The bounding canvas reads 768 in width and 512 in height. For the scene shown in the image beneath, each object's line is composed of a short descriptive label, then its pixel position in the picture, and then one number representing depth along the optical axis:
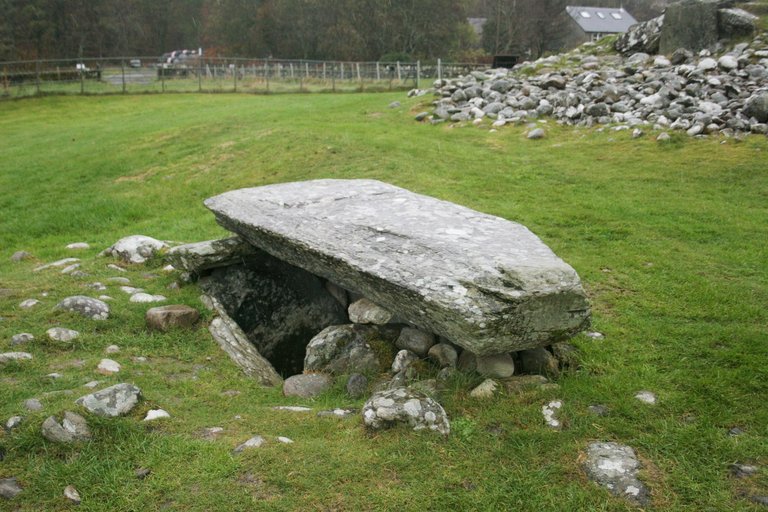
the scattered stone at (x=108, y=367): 5.34
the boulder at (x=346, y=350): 5.94
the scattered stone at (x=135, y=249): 8.71
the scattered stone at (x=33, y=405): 4.51
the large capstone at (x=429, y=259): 4.82
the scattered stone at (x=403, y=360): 5.64
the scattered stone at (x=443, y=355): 5.53
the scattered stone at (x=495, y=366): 5.25
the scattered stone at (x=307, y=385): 5.52
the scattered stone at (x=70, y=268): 8.12
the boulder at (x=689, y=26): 18.70
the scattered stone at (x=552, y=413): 4.60
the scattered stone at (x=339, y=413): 4.90
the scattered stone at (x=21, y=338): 5.76
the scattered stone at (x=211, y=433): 4.47
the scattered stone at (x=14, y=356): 5.33
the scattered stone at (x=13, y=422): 4.25
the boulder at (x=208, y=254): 7.49
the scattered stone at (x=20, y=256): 9.73
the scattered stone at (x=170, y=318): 6.41
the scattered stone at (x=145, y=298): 7.05
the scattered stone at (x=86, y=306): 6.45
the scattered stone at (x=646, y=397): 4.88
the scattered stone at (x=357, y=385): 5.43
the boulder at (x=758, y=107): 12.89
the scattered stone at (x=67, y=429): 4.15
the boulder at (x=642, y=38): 20.34
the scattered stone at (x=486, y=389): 4.95
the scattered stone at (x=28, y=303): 6.73
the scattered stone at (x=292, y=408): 5.00
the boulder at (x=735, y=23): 18.11
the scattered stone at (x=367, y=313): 6.23
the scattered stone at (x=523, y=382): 5.02
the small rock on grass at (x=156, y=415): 4.59
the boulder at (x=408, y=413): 4.53
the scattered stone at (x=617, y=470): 3.91
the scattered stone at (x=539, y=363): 5.38
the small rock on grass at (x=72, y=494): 3.75
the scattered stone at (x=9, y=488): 3.72
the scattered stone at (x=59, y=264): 8.60
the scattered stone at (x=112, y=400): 4.46
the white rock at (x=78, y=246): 10.47
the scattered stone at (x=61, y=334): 5.88
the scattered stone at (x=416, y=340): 5.85
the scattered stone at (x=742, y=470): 4.02
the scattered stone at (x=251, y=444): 4.29
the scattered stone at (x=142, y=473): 3.98
